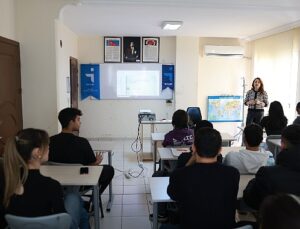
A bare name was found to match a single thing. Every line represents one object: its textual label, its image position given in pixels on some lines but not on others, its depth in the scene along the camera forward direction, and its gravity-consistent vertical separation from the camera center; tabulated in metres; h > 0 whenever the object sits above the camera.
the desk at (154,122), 5.84 -0.69
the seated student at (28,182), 1.79 -0.57
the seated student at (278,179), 1.87 -0.56
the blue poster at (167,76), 7.46 +0.21
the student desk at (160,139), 4.51 -0.79
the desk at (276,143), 4.01 -0.73
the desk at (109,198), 3.65 -1.38
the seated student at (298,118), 4.40 -0.45
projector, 6.09 -0.60
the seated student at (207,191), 1.72 -0.58
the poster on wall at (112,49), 7.26 +0.83
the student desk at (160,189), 2.19 -0.78
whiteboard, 7.40 +0.08
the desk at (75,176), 2.48 -0.76
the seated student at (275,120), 4.72 -0.51
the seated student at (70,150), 2.96 -0.62
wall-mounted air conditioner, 7.45 +0.85
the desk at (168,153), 3.31 -0.75
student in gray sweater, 2.61 -0.59
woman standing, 5.86 -0.28
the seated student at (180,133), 3.80 -0.58
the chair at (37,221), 1.68 -0.75
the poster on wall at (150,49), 7.32 +0.85
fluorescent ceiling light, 5.36 +1.08
